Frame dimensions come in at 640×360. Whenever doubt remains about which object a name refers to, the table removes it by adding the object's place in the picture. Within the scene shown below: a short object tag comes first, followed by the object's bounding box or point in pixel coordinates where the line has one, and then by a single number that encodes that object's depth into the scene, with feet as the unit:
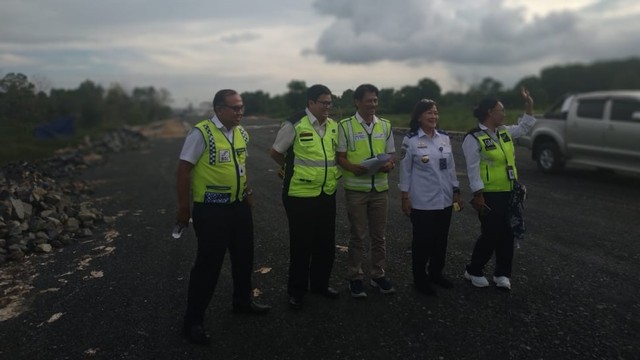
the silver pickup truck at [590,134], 28.91
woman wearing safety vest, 13.92
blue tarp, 89.35
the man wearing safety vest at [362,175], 13.58
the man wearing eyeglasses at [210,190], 11.80
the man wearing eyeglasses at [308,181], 13.02
